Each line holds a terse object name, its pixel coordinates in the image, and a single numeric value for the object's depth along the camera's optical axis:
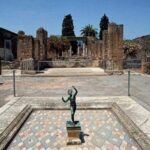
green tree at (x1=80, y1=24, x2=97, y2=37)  35.76
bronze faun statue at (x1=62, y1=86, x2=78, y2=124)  3.16
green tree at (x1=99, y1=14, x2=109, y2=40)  31.58
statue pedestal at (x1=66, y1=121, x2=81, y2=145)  2.97
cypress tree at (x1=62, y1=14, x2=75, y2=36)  31.58
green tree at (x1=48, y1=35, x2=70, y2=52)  24.73
